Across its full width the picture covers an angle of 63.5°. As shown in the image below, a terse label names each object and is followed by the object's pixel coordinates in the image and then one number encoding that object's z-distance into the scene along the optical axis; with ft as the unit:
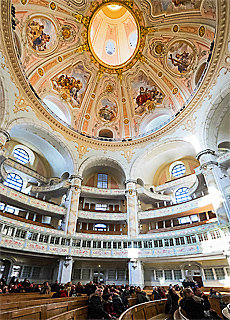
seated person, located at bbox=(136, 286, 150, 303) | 19.11
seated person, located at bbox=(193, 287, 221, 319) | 12.41
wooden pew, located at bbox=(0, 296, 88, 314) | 9.89
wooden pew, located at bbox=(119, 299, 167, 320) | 12.11
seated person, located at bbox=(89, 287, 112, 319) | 13.06
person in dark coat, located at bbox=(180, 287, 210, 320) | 12.16
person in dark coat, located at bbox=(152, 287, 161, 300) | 24.16
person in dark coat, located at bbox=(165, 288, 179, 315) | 17.48
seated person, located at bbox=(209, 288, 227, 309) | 18.99
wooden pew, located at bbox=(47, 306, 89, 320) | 10.36
